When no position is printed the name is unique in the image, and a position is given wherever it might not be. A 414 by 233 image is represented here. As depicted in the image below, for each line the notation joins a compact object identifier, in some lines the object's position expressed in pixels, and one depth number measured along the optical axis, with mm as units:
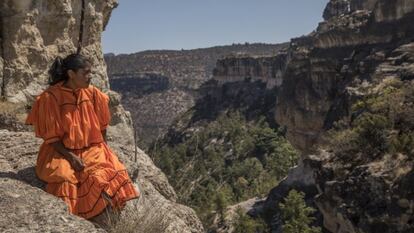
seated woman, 4344
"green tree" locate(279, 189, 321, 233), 24469
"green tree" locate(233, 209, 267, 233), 28828
